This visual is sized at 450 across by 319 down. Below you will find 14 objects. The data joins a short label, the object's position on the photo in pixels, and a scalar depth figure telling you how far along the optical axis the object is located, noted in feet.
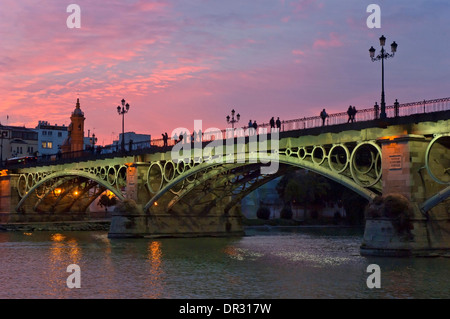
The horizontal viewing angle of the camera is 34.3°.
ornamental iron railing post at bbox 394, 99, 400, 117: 136.36
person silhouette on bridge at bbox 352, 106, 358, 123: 145.89
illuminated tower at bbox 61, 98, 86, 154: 425.69
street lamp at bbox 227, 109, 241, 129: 201.96
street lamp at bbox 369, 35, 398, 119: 131.54
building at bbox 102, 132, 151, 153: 469.16
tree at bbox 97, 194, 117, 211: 373.40
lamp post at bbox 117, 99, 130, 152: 221.05
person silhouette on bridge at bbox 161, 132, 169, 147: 210.59
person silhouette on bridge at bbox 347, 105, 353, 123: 146.36
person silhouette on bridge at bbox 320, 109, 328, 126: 153.28
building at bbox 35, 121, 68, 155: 520.01
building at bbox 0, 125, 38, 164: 491.31
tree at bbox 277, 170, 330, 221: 353.72
